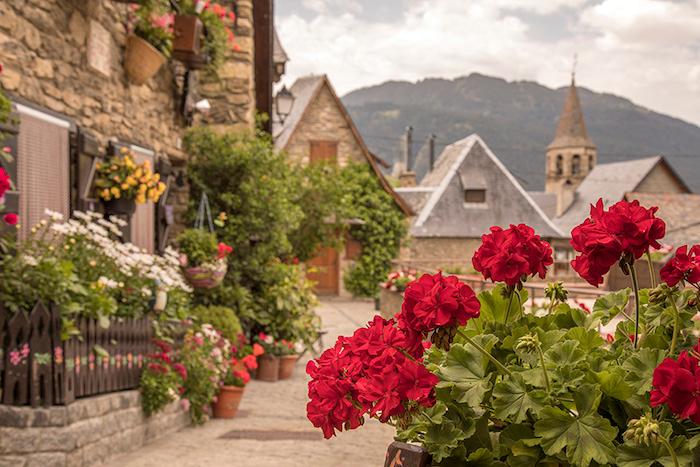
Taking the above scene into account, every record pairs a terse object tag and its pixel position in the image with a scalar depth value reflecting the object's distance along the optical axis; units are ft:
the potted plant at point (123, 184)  19.51
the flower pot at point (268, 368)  30.58
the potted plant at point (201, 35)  23.52
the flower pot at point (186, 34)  23.49
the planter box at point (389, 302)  35.86
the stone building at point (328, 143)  67.26
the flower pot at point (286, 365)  31.24
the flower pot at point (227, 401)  22.63
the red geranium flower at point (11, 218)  12.59
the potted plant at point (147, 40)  21.09
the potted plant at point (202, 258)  25.67
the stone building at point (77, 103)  15.47
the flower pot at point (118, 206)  19.80
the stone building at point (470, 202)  84.02
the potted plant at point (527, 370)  4.25
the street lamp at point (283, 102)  44.32
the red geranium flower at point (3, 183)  11.36
